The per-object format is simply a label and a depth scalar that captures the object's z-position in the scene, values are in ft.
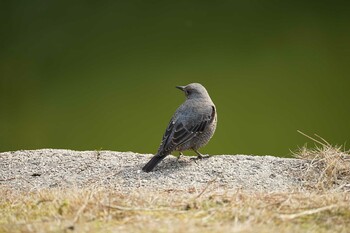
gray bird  56.13
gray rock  49.85
